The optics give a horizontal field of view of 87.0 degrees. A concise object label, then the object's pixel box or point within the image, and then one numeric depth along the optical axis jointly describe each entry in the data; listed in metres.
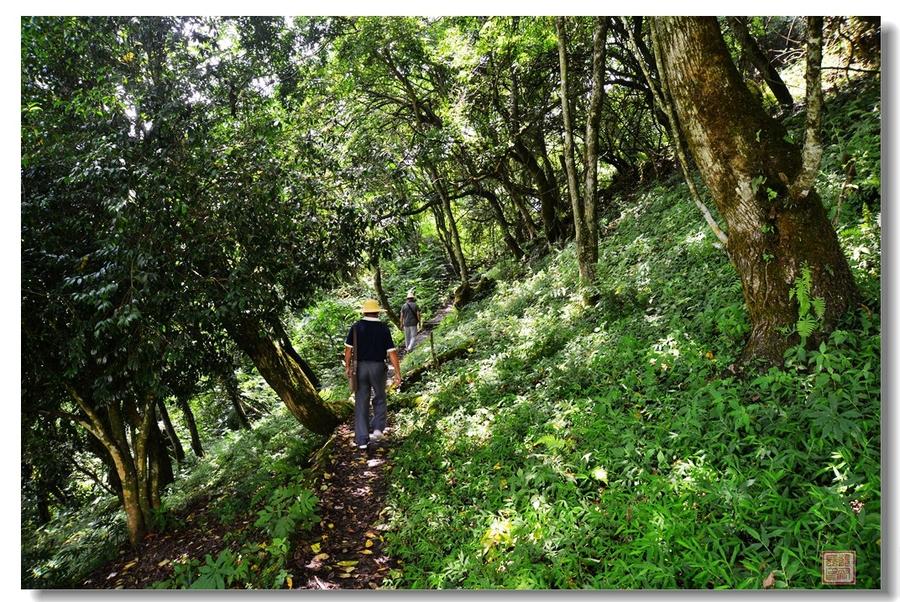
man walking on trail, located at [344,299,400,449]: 5.86
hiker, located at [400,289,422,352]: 13.21
